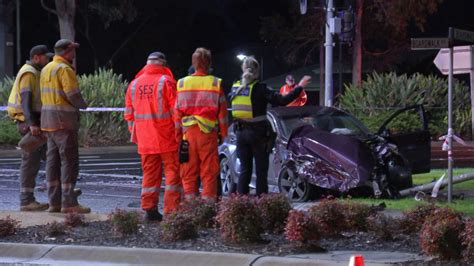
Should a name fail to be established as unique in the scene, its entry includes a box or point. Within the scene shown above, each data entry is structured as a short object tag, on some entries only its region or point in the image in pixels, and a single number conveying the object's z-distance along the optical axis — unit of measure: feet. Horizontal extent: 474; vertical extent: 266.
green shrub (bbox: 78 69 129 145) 143.53
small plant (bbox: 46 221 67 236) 45.93
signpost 57.27
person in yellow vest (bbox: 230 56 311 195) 52.16
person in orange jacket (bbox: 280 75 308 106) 95.51
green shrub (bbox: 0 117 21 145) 136.31
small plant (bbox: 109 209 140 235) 44.79
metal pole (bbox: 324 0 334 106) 112.26
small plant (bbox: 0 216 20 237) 46.01
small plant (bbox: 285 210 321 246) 40.34
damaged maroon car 60.51
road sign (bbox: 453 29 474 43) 56.82
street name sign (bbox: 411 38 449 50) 57.79
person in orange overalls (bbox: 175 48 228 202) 48.44
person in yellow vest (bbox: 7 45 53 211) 54.27
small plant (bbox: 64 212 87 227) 47.83
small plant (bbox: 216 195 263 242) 41.43
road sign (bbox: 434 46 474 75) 64.80
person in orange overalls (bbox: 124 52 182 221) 49.04
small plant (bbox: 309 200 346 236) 42.35
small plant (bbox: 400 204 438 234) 43.49
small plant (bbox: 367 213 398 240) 43.01
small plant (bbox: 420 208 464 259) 37.08
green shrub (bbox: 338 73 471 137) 145.55
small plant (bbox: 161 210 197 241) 43.01
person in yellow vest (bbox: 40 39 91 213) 52.33
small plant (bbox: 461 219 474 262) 36.00
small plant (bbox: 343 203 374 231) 43.82
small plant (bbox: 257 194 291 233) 42.97
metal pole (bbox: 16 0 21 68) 187.27
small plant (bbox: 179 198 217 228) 44.83
